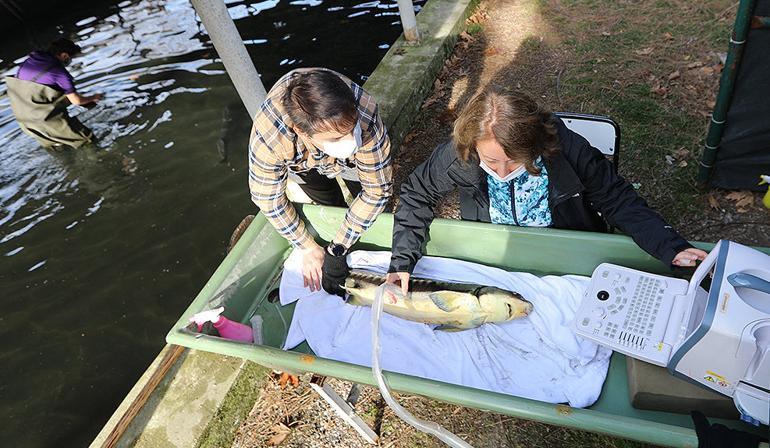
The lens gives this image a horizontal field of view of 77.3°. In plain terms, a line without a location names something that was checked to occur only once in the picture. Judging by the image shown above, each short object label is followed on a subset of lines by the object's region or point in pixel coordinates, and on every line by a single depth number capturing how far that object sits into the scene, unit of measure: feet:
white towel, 7.48
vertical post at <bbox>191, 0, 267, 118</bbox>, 8.77
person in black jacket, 6.40
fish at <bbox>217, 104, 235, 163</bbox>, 16.85
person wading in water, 16.24
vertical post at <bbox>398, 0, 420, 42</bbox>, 15.02
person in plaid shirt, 6.13
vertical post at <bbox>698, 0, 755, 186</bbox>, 7.87
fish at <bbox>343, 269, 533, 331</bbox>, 8.03
